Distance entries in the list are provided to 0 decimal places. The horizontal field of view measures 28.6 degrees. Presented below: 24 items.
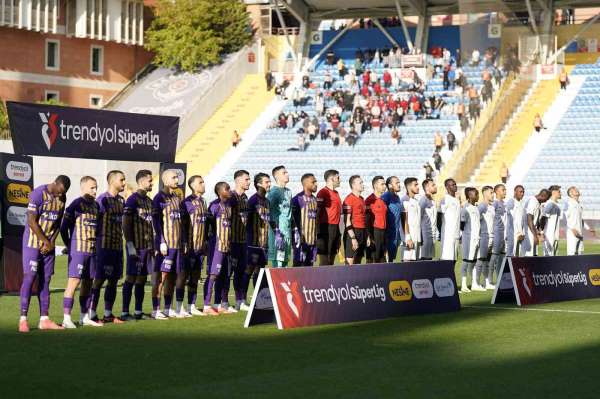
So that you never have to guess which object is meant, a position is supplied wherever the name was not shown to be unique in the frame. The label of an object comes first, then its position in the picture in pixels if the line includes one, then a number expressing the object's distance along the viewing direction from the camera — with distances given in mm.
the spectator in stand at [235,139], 46719
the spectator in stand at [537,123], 41812
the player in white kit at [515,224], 21891
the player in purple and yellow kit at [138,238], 14922
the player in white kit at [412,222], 20391
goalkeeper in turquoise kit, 17359
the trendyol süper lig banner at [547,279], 17531
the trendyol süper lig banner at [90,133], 17156
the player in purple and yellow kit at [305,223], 17797
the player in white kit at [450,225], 20938
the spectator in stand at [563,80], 43594
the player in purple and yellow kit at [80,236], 14344
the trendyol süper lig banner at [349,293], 14242
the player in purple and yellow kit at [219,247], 16234
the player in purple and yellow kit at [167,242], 15469
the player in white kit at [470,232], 20781
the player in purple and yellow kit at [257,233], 16797
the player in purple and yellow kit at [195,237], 15961
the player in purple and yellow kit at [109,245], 14758
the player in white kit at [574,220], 23500
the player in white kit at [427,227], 20625
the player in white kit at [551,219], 23172
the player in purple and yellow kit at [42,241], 13922
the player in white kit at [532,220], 21938
